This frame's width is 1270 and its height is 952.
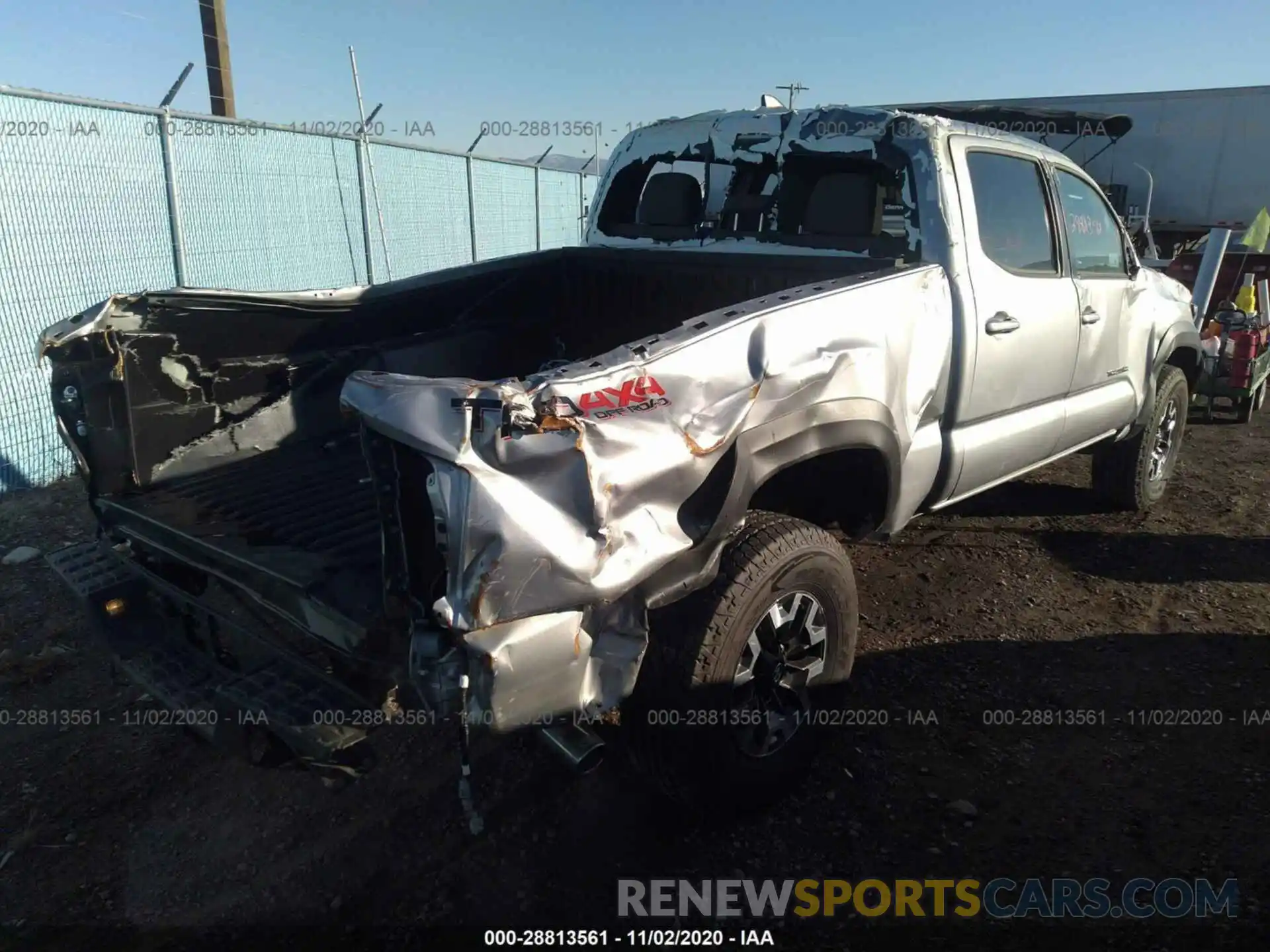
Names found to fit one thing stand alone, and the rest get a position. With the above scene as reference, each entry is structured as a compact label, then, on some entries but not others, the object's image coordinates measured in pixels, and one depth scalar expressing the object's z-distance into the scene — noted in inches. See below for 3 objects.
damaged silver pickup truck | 77.7
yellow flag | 386.3
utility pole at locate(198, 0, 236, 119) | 336.8
